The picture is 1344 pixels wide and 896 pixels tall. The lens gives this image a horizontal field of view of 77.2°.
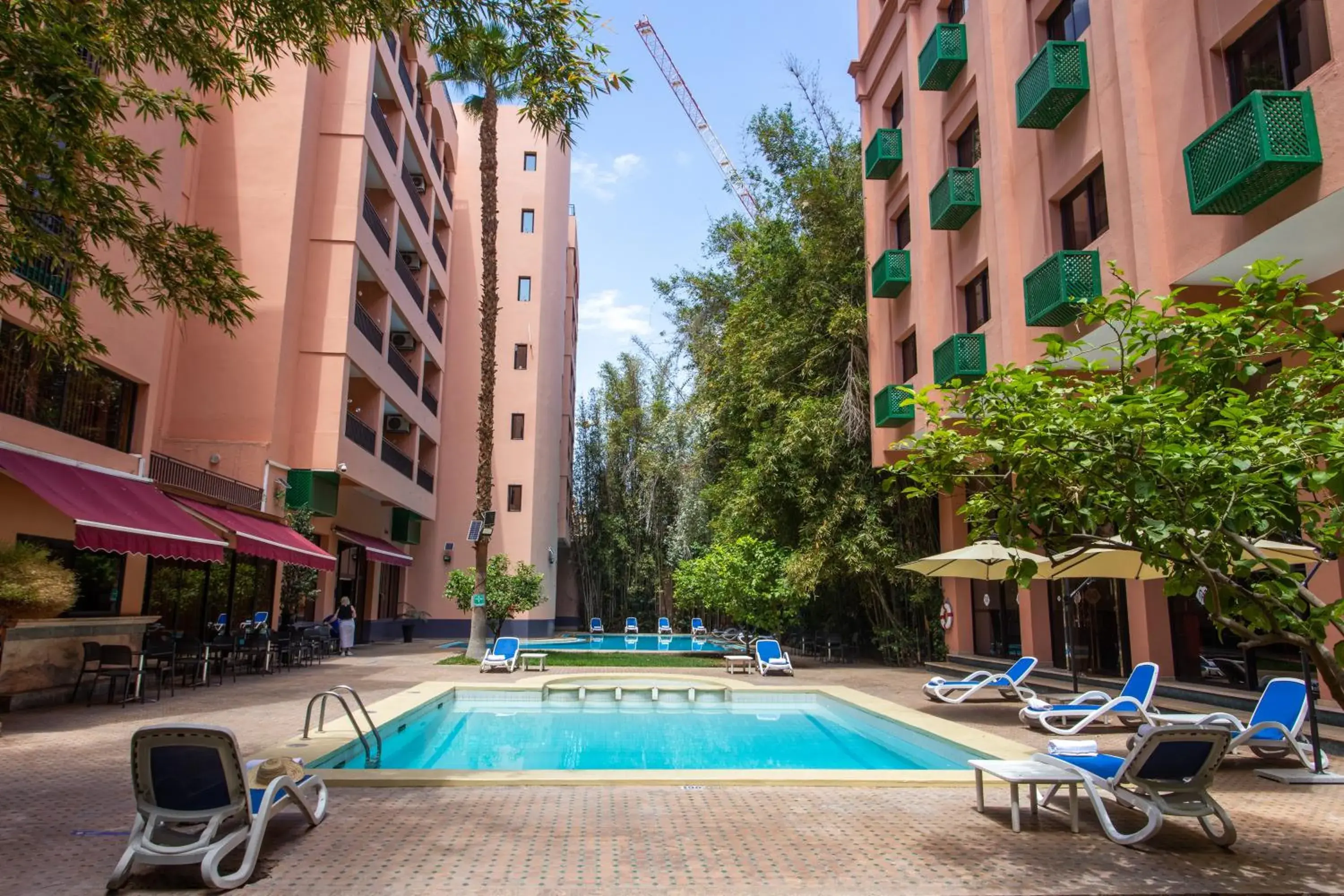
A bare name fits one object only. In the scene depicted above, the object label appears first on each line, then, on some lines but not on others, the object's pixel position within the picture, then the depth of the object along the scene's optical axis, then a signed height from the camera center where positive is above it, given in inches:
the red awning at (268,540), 589.6 +38.8
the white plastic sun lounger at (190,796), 192.1 -47.6
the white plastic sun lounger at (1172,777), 221.1 -46.5
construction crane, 2844.5 +1731.6
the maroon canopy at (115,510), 406.6 +42.7
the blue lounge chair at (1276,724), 320.8 -46.5
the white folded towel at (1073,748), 269.3 -46.8
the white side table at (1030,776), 236.7 -49.0
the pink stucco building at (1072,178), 357.7 +248.4
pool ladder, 312.5 -51.0
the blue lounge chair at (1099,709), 410.0 -54.2
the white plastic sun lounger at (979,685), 526.3 -52.9
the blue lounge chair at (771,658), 737.0 -52.5
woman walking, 912.3 -33.4
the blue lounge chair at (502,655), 728.3 -52.4
